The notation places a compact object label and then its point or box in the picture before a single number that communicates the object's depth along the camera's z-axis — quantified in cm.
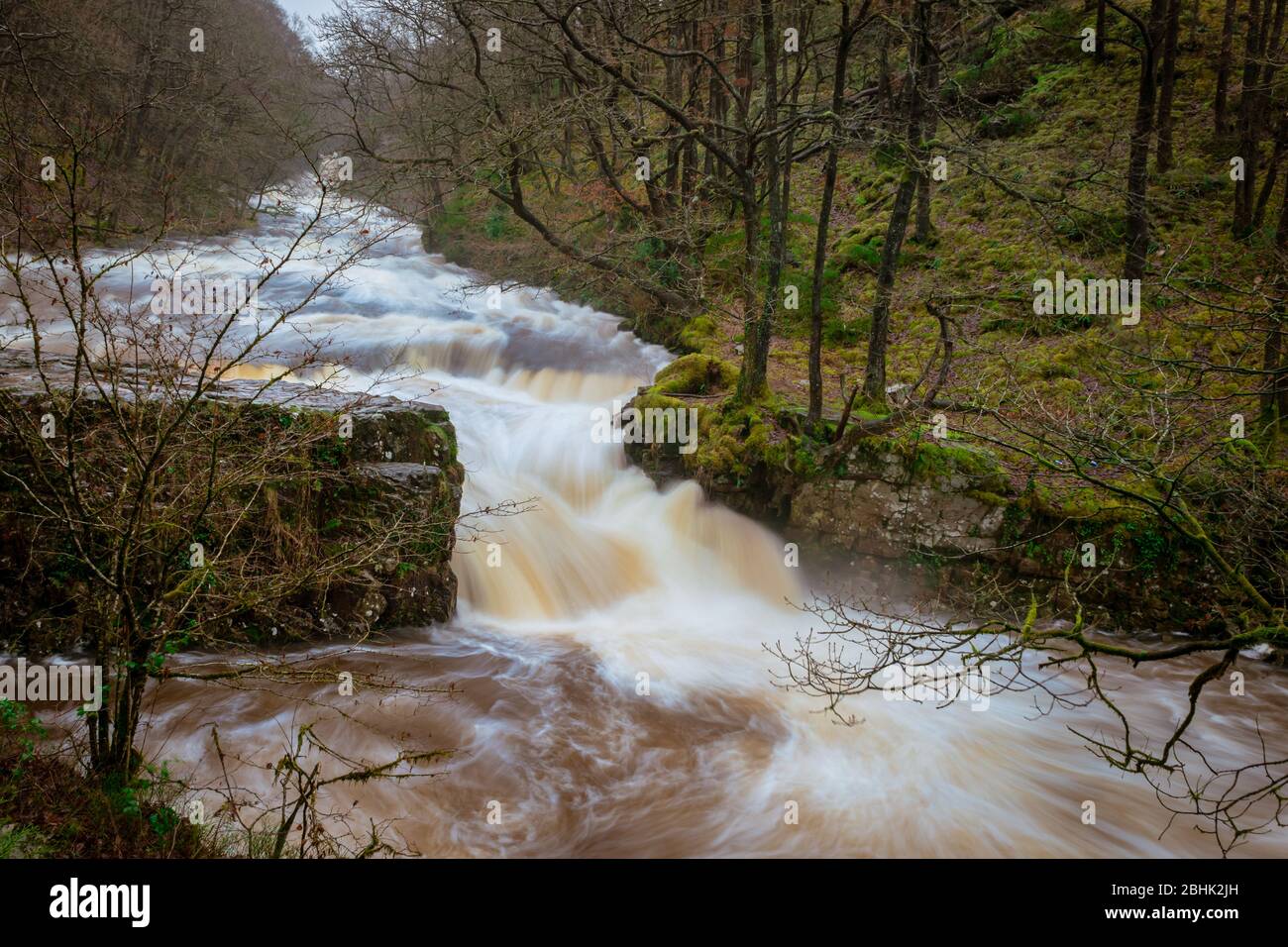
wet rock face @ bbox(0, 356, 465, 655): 633
